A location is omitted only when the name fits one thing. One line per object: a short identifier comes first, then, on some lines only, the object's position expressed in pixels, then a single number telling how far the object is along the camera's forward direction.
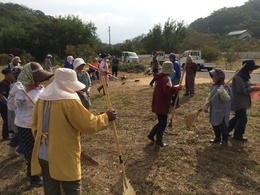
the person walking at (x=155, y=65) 13.50
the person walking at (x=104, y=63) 11.10
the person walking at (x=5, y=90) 5.31
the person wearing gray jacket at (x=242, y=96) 5.09
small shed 84.25
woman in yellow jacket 2.43
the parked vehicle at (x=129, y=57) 30.42
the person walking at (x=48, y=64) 15.30
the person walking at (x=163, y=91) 4.49
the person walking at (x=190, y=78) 10.07
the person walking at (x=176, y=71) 8.49
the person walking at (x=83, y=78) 5.43
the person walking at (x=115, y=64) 16.51
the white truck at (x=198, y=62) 23.97
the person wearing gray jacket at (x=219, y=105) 4.95
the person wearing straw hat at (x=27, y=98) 3.52
